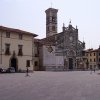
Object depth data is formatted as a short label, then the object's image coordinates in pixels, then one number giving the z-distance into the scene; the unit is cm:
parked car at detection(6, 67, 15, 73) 2062
